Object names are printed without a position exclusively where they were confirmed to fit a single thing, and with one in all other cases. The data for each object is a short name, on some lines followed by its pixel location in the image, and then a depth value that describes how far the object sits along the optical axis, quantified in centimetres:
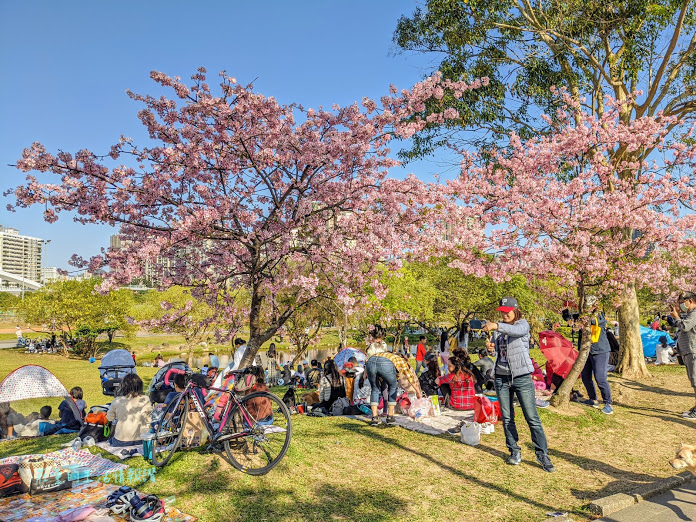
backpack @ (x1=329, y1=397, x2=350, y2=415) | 948
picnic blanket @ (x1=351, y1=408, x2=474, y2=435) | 795
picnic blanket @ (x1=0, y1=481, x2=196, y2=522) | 453
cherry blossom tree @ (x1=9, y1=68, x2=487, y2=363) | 692
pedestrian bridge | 9518
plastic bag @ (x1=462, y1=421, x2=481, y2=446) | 712
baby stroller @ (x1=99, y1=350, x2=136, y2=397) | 1455
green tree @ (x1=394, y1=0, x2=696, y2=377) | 1330
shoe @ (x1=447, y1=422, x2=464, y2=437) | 771
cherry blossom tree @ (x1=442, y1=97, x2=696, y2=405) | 1005
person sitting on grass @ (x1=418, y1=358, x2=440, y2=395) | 1060
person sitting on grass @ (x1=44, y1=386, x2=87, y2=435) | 904
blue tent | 1897
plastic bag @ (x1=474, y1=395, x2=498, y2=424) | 806
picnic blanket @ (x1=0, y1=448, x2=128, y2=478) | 572
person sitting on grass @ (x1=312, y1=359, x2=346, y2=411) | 970
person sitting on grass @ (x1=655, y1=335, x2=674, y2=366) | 1731
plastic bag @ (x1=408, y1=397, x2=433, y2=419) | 864
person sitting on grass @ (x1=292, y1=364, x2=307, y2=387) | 1749
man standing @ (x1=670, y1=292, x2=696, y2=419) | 877
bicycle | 557
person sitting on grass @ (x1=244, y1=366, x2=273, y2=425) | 573
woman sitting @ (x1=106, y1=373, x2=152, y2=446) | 667
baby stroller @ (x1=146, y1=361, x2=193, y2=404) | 807
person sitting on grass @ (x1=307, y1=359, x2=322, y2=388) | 1524
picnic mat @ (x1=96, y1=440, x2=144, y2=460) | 622
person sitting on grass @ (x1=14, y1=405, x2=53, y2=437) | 905
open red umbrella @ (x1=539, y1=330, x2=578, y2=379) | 1043
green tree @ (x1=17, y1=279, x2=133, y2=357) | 3625
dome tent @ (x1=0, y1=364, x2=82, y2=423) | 989
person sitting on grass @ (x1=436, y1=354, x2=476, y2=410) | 922
